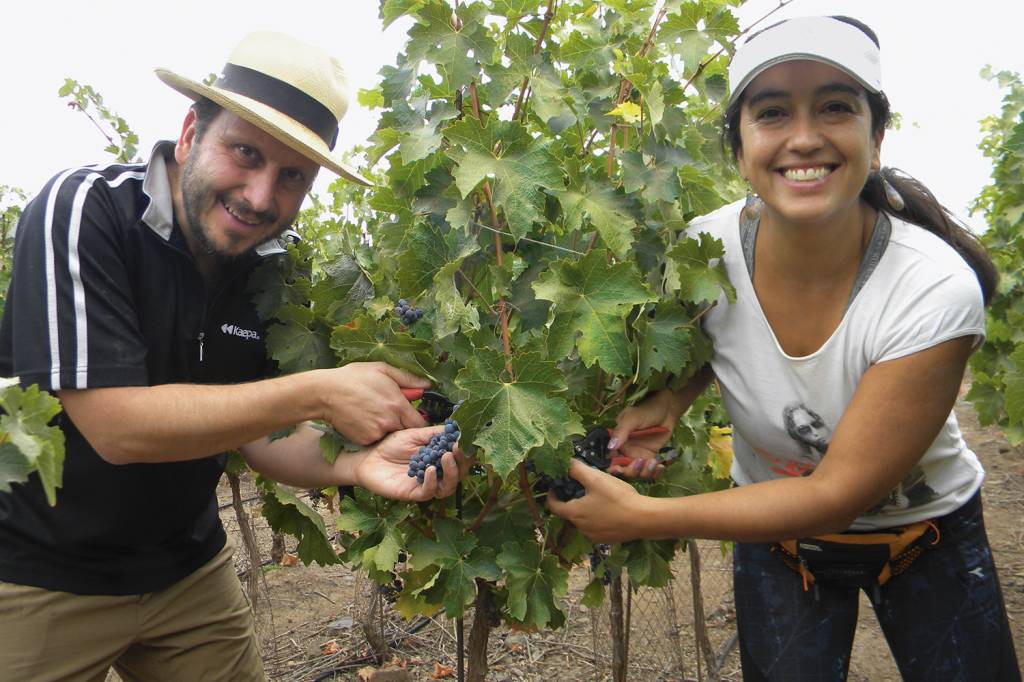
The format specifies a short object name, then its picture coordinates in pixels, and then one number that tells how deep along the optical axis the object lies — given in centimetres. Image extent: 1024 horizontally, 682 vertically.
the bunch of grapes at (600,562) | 226
